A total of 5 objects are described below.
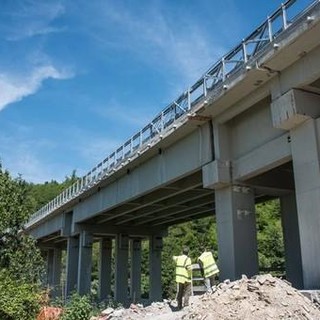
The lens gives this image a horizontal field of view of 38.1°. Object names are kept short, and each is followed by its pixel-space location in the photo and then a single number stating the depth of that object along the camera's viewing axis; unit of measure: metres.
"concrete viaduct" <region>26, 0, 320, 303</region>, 12.93
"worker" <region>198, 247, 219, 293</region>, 14.85
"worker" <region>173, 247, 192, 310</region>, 14.28
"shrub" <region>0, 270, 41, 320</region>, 13.77
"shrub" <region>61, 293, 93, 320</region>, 13.02
